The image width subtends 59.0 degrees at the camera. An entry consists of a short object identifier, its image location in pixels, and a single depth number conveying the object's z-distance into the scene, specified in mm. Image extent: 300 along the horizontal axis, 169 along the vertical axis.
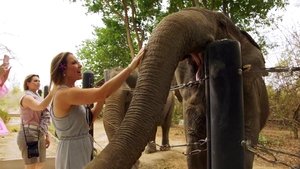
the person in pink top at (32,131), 3579
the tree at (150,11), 9312
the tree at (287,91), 5384
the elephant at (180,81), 1342
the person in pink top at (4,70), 3207
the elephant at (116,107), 3601
